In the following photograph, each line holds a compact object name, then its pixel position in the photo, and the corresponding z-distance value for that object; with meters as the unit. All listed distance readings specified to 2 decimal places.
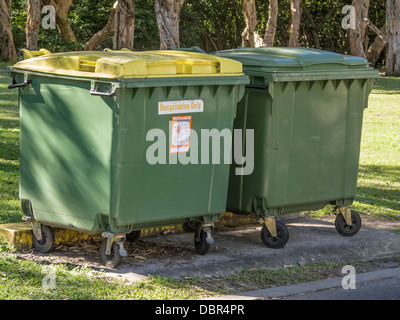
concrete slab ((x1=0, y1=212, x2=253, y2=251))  7.12
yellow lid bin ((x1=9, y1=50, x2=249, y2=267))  6.44
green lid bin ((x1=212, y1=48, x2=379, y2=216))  7.41
